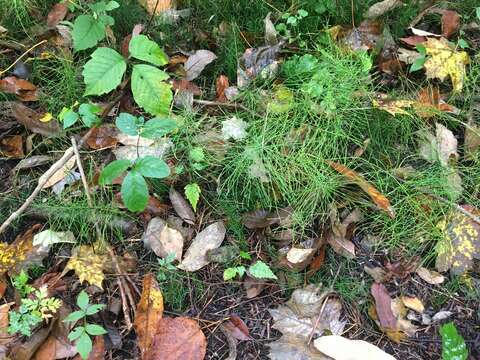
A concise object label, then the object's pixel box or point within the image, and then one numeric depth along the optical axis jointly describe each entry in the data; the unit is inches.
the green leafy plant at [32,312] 20.2
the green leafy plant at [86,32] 22.8
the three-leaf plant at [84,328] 19.2
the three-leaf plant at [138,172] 19.7
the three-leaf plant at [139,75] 22.0
